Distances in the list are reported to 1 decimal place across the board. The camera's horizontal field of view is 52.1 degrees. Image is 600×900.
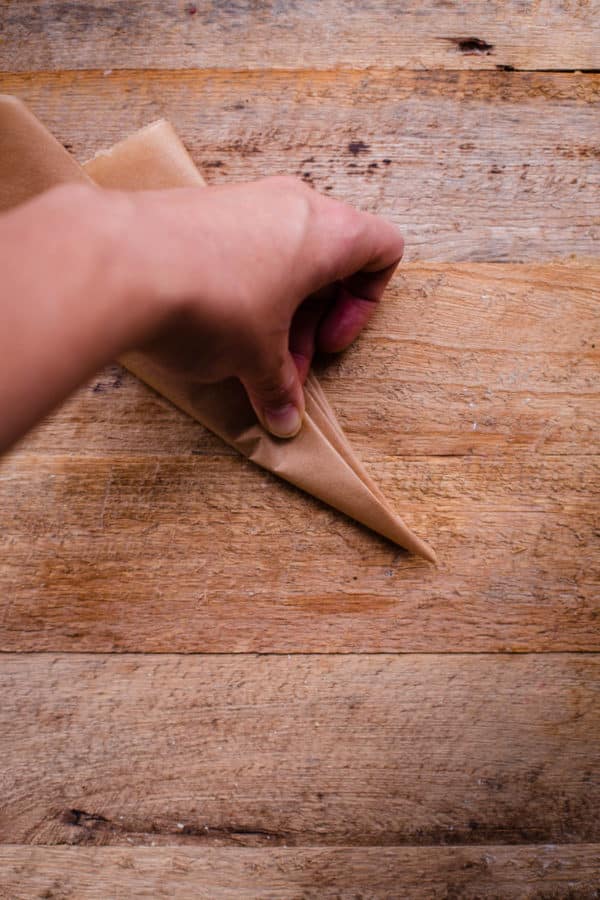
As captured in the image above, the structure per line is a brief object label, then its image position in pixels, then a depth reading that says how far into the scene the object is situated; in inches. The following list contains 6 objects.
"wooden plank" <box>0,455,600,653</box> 25.2
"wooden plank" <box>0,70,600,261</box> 26.1
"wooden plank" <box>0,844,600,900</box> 24.5
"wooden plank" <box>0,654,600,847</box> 24.9
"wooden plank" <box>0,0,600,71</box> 26.3
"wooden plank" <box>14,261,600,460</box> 25.6
